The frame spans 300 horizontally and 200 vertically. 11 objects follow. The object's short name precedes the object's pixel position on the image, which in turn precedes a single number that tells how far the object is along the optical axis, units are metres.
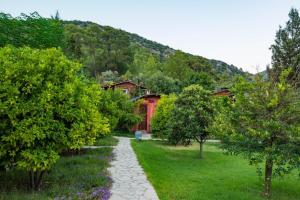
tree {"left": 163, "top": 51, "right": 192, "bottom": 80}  35.49
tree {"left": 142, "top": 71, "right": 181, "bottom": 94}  29.35
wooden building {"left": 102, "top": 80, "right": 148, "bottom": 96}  25.16
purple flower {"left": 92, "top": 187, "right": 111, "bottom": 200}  4.94
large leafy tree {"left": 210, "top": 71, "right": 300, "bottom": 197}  5.01
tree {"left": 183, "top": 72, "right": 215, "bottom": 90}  30.85
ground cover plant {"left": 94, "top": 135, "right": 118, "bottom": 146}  12.79
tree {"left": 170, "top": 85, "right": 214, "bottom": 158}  9.70
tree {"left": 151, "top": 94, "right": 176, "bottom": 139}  15.07
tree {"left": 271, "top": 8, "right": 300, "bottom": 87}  26.55
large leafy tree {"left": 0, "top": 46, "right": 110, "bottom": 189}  4.48
